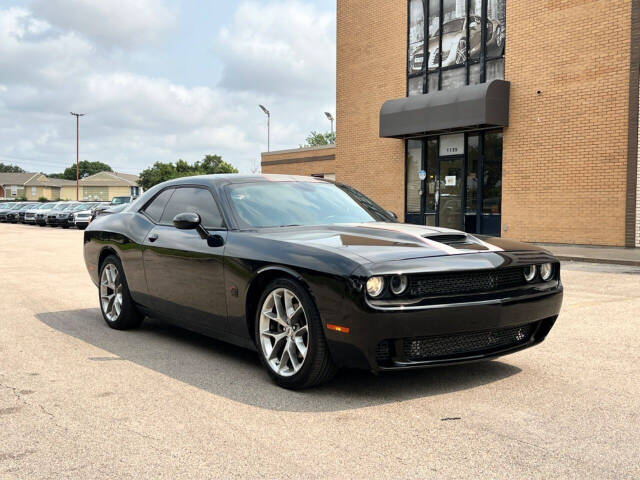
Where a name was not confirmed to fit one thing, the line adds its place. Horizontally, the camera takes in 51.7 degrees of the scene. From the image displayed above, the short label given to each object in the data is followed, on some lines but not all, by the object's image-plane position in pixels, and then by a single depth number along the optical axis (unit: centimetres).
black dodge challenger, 389
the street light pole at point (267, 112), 5188
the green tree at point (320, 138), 8256
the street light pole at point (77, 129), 7306
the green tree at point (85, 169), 16125
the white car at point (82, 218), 3686
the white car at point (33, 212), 4358
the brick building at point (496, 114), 1708
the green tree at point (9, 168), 16239
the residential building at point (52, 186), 11706
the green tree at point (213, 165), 10206
